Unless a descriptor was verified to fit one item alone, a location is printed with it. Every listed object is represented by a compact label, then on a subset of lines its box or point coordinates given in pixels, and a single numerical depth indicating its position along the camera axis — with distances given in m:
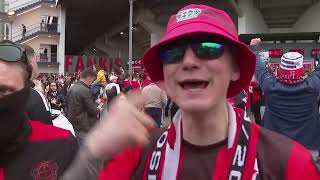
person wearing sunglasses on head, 1.37
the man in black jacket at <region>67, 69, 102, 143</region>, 4.84
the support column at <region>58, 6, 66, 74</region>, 25.01
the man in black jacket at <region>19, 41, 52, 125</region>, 2.13
